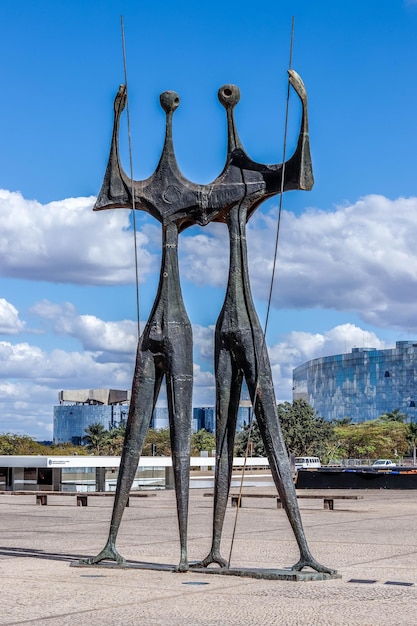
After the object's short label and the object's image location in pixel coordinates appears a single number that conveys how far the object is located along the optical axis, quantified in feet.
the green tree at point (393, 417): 437.50
